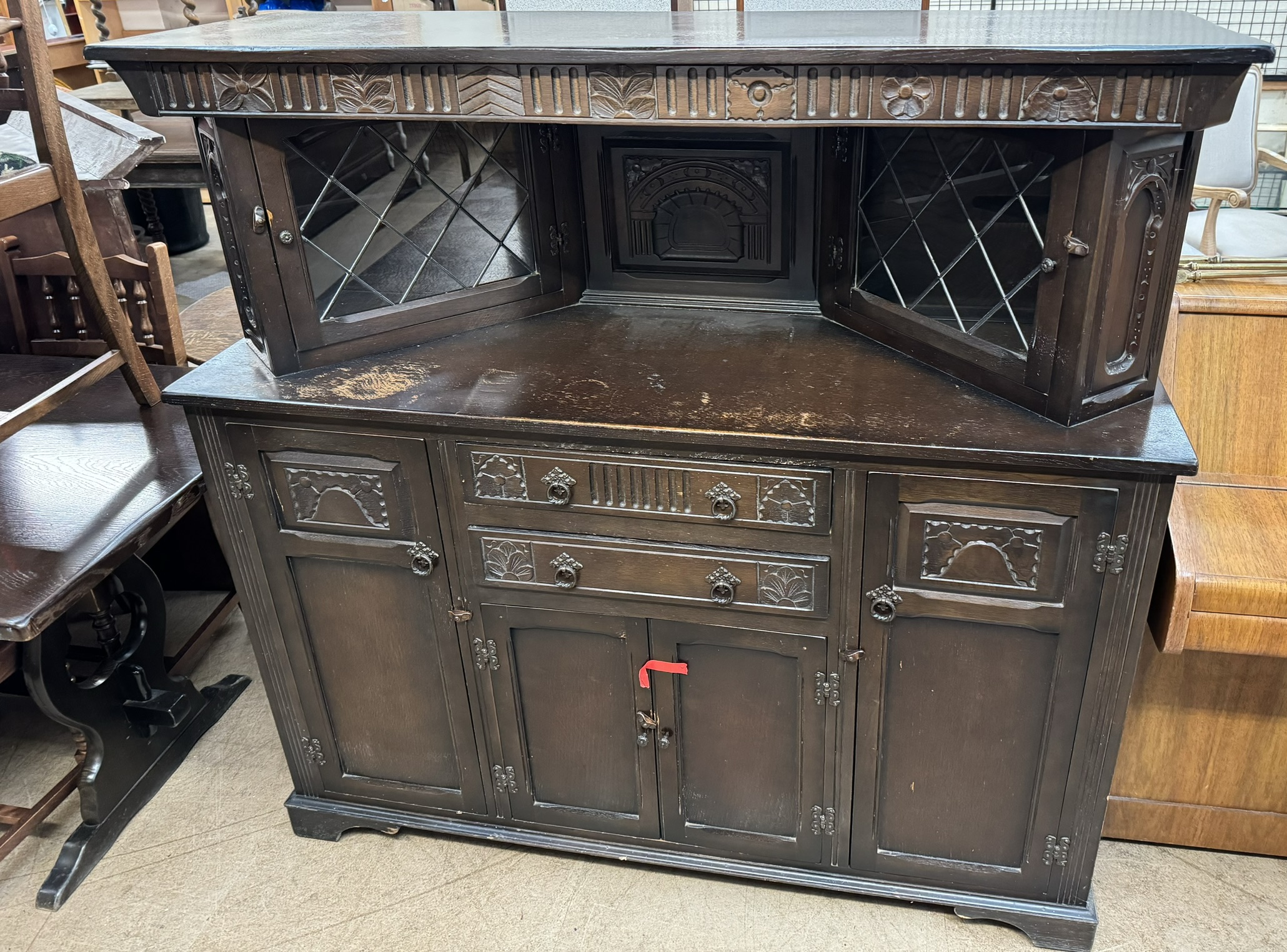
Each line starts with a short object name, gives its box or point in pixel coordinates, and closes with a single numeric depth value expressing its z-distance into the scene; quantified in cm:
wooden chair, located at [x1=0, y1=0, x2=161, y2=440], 218
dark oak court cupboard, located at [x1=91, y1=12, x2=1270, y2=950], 161
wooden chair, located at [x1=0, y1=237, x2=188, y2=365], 274
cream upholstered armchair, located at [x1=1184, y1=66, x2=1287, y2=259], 246
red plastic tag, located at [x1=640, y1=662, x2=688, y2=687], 201
